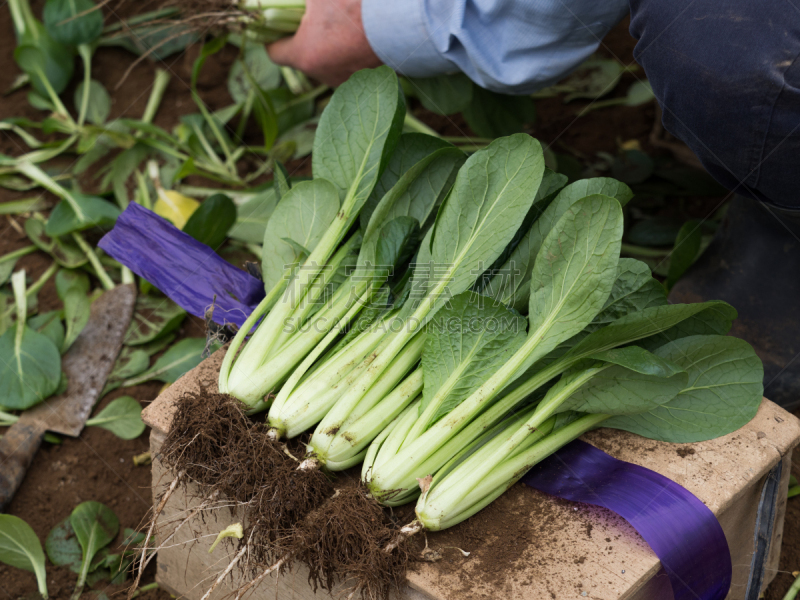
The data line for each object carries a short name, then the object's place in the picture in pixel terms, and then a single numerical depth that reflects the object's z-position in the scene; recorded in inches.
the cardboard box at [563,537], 37.8
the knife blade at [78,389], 59.9
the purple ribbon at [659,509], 38.9
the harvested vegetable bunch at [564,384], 39.7
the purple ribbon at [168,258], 57.1
